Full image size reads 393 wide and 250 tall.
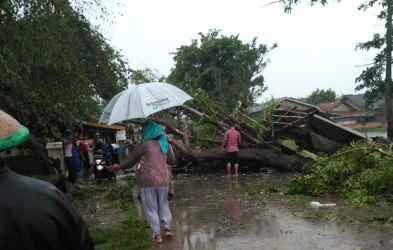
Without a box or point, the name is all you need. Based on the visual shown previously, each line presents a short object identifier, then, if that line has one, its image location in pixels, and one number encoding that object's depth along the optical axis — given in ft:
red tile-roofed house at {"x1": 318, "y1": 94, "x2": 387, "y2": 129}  216.13
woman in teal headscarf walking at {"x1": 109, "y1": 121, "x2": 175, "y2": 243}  21.67
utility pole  87.15
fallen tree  50.06
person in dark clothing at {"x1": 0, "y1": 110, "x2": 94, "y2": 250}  6.14
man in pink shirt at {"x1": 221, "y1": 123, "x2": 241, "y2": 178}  47.67
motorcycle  53.26
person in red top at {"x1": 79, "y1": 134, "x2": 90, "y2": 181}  55.77
